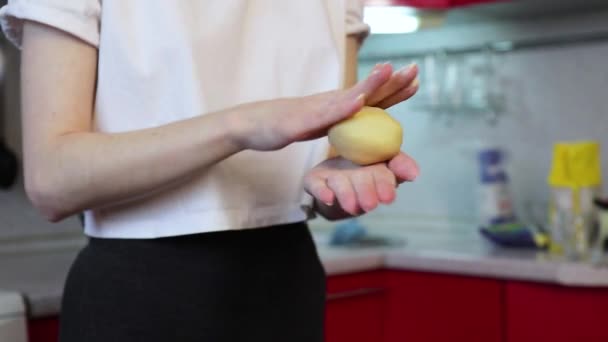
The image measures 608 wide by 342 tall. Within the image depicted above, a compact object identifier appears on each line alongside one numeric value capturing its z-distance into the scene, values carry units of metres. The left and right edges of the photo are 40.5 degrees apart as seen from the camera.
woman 0.59
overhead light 1.78
